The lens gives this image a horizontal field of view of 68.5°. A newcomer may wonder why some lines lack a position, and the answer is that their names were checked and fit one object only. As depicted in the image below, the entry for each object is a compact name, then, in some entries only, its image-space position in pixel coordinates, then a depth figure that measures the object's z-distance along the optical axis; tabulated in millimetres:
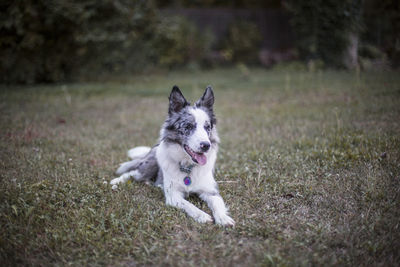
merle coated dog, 3430
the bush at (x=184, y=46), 16078
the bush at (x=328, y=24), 8508
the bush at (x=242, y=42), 17547
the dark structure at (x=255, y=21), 17859
